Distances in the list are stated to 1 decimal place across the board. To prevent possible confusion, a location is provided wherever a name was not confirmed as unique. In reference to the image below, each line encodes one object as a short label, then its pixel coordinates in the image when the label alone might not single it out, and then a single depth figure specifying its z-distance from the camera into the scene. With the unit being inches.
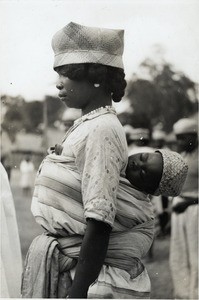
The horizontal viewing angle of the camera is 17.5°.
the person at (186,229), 219.6
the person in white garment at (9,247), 116.7
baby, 93.7
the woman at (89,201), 88.7
